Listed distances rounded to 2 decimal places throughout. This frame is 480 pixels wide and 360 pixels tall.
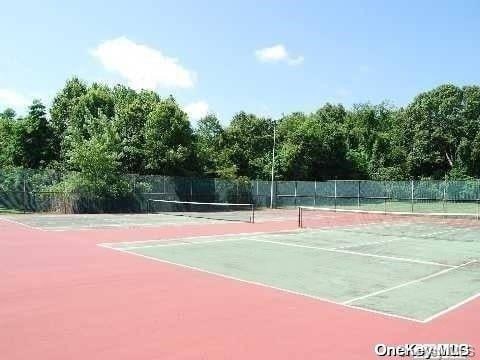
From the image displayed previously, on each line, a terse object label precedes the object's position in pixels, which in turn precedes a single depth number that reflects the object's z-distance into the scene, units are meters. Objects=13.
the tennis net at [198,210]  34.22
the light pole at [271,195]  46.38
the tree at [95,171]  34.66
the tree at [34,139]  45.34
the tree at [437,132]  61.97
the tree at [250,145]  56.25
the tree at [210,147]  48.47
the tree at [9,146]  44.59
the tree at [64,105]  52.44
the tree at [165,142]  42.72
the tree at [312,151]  56.25
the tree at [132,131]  43.31
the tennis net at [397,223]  23.33
